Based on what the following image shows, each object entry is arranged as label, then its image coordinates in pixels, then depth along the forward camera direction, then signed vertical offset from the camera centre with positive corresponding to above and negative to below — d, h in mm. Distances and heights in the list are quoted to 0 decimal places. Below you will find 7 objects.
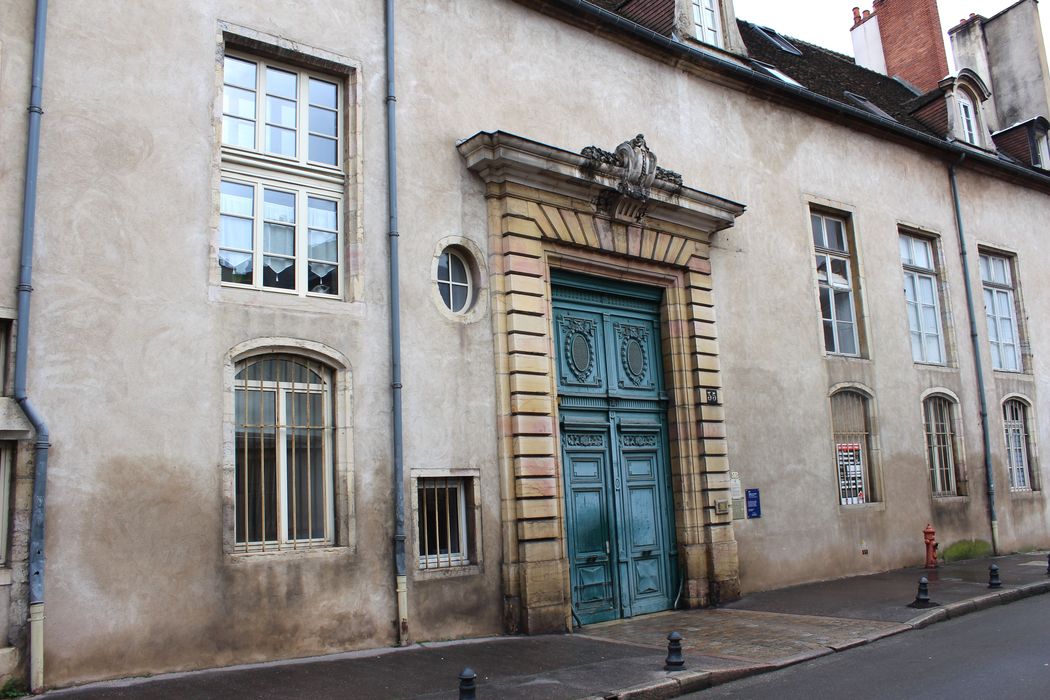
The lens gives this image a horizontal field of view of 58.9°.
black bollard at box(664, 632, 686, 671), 7523 -1183
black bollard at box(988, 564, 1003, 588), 11266 -998
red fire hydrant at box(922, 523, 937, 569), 13906 -709
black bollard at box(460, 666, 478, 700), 5949 -1060
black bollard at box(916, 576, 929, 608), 10195 -1056
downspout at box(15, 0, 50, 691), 6805 +1166
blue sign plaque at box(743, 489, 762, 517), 12156 +18
